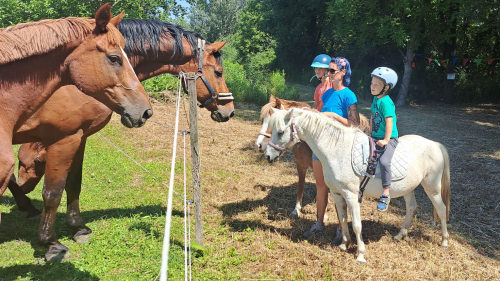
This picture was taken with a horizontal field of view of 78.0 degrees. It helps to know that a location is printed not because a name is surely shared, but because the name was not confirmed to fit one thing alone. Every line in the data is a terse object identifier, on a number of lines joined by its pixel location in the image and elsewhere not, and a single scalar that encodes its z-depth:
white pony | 3.48
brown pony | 4.29
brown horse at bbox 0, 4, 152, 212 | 1.95
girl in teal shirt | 3.40
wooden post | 3.41
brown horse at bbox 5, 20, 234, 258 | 3.37
